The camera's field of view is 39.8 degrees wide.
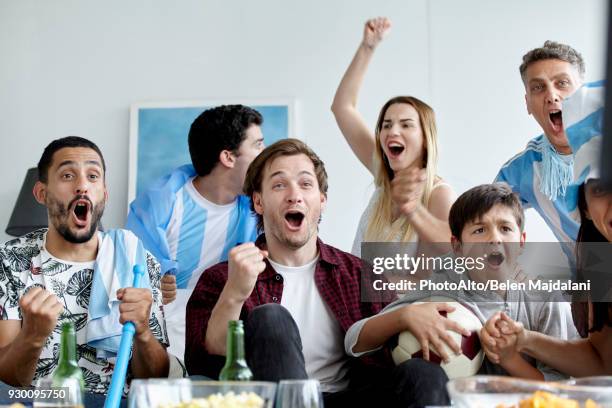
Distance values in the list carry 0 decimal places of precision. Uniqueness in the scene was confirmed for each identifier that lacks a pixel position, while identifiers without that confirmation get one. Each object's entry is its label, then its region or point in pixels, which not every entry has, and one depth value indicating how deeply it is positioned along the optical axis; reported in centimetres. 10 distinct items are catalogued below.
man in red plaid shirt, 161
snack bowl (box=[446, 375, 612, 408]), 106
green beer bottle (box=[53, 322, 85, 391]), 129
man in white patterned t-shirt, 179
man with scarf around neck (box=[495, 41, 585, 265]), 255
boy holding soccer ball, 165
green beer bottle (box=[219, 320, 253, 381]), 123
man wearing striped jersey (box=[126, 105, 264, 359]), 293
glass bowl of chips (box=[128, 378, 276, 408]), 109
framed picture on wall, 342
